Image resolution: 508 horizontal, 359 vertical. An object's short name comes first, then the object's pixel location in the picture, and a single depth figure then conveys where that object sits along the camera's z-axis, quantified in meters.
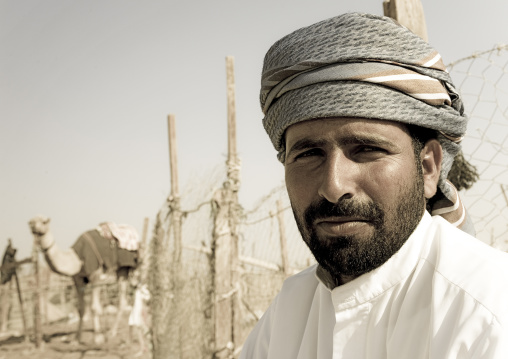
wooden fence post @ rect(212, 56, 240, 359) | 4.42
